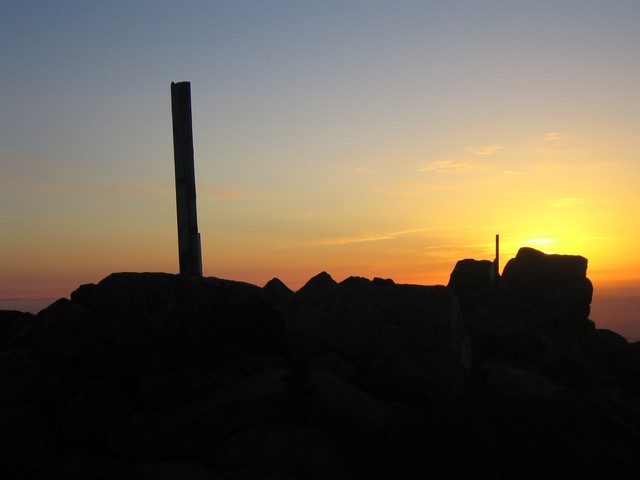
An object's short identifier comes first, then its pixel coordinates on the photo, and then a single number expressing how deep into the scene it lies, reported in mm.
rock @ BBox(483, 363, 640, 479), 10977
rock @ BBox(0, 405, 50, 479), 9203
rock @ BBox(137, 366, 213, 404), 10656
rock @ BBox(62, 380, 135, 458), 9906
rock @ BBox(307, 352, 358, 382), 11727
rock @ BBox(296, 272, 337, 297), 13844
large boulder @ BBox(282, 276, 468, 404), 11188
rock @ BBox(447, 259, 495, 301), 17109
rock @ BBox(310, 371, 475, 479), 9633
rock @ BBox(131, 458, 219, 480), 9219
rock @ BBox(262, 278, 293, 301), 15358
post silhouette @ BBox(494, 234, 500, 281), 18188
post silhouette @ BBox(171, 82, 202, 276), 13969
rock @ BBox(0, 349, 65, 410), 10469
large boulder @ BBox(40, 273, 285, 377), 10977
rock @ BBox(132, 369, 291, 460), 9945
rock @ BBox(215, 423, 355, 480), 9367
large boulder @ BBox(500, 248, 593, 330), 16344
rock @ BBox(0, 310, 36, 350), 12334
